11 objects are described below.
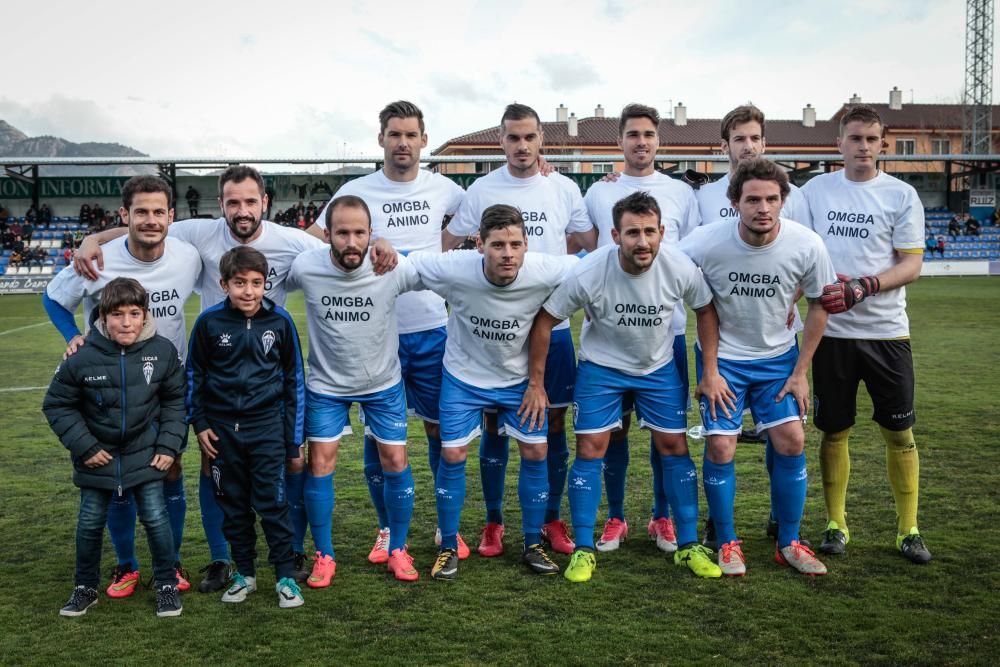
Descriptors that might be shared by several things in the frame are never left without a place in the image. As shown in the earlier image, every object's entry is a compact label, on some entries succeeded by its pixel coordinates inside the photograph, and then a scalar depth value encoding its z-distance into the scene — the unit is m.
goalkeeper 4.76
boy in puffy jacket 4.00
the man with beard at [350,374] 4.52
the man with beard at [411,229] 5.04
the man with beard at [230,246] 4.46
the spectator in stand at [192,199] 38.91
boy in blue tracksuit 4.20
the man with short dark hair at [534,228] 4.98
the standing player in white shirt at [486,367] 4.60
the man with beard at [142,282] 4.35
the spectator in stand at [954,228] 39.28
